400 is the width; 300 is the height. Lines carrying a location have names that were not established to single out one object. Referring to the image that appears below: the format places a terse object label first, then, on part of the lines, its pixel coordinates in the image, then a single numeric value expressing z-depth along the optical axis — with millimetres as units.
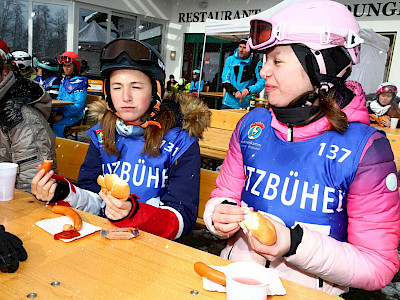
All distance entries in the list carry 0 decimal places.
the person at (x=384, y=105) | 7693
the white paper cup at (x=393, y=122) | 7344
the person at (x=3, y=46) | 3281
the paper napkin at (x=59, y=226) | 1512
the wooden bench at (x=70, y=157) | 3466
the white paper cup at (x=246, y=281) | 990
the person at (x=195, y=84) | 15711
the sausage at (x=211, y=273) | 1175
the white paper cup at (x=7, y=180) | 1832
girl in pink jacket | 1439
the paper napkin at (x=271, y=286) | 1158
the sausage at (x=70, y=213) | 1540
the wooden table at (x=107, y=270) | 1113
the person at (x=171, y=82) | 15609
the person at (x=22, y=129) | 2543
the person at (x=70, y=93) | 6910
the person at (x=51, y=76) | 7660
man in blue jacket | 8719
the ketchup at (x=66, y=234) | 1450
